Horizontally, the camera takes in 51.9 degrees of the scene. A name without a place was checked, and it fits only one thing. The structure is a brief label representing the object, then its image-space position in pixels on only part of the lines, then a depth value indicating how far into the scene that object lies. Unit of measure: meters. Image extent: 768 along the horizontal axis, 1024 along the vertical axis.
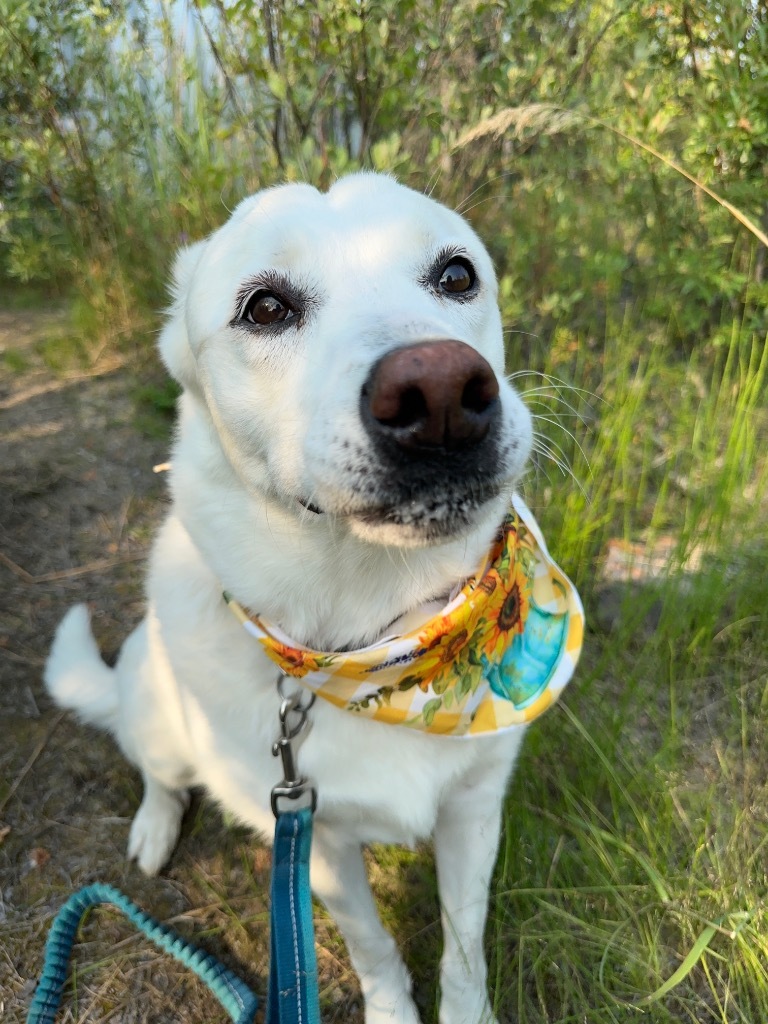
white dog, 0.26
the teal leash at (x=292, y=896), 0.32
